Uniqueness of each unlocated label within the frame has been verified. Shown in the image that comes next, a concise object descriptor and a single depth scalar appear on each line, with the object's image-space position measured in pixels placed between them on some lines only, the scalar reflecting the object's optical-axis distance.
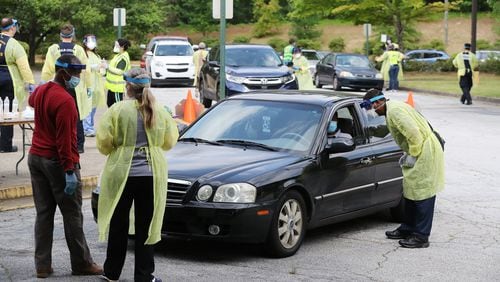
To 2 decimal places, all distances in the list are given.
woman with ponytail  6.76
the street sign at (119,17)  28.31
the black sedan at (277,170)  7.88
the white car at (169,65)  34.22
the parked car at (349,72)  35.06
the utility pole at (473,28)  38.47
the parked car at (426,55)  51.00
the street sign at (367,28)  44.44
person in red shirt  6.95
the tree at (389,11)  47.88
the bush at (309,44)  69.06
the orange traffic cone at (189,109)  18.53
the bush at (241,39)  72.24
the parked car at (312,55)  47.03
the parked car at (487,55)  47.12
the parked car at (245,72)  22.00
